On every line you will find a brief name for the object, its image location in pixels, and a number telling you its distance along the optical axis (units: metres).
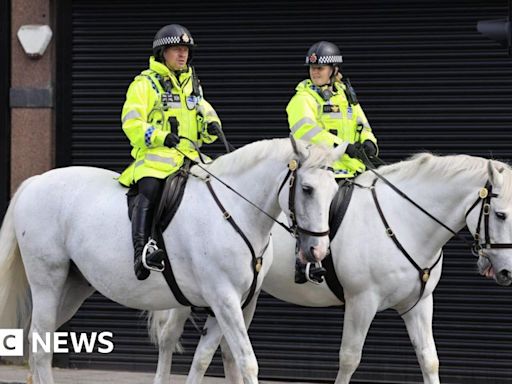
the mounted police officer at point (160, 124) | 17.20
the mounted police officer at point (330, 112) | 18.82
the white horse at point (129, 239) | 16.29
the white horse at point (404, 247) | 17.75
